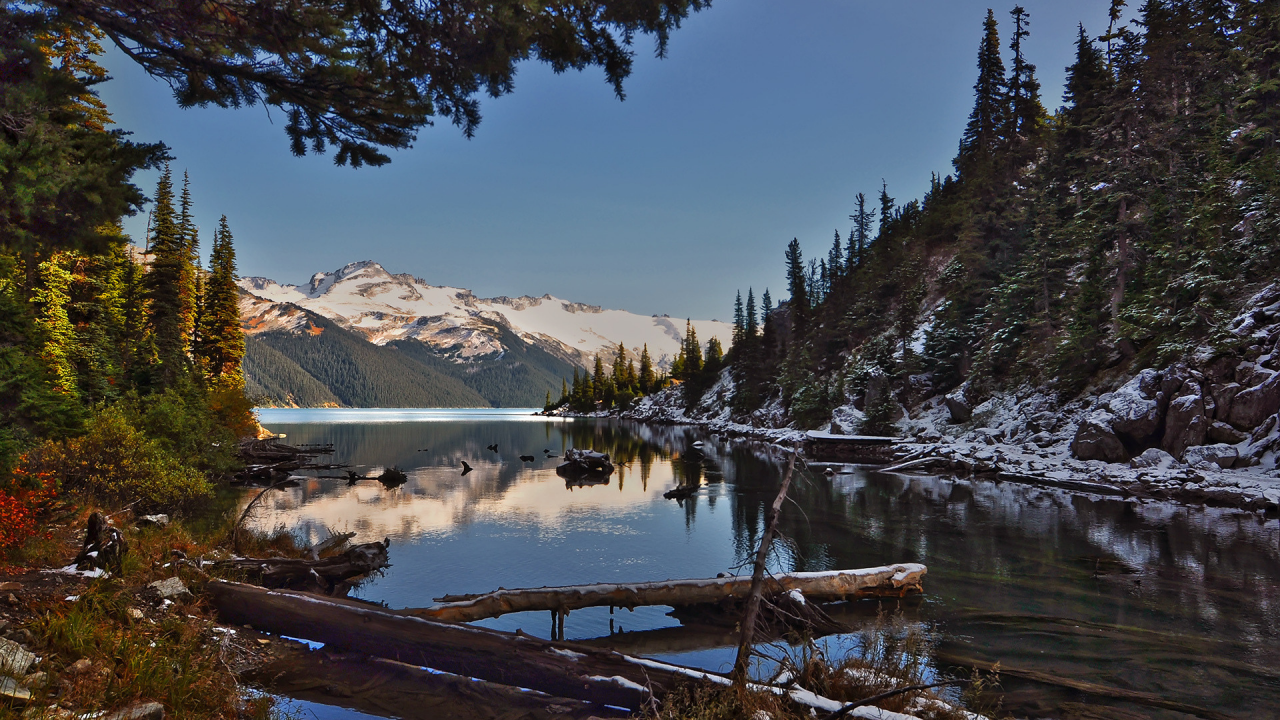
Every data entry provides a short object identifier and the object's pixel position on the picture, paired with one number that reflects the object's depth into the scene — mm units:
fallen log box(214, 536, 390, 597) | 13388
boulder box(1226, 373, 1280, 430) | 24906
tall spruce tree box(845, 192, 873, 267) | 108688
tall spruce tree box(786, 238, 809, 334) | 94812
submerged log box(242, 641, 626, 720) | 8039
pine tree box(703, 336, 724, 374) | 121125
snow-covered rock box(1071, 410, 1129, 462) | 30781
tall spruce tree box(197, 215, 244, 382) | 55531
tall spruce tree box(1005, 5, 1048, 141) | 69375
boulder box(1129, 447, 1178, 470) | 28141
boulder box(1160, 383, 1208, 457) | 27031
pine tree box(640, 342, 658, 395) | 160500
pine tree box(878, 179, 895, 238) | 94688
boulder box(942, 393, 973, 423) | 46094
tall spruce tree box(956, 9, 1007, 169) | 71688
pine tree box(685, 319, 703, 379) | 124000
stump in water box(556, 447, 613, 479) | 43188
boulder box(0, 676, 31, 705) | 5316
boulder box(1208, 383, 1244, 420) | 26219
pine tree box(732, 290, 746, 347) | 119075
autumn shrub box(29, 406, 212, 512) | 16844
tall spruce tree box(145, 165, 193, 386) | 38031
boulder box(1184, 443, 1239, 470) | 25906
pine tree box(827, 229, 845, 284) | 112438
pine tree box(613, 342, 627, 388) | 165375
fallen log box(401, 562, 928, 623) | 11891
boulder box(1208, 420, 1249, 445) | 25984
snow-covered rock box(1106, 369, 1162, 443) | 29203
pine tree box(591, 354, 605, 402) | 172125
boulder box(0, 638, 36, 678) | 5668
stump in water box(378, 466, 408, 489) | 37250
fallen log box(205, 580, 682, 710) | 7875
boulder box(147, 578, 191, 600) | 9578
